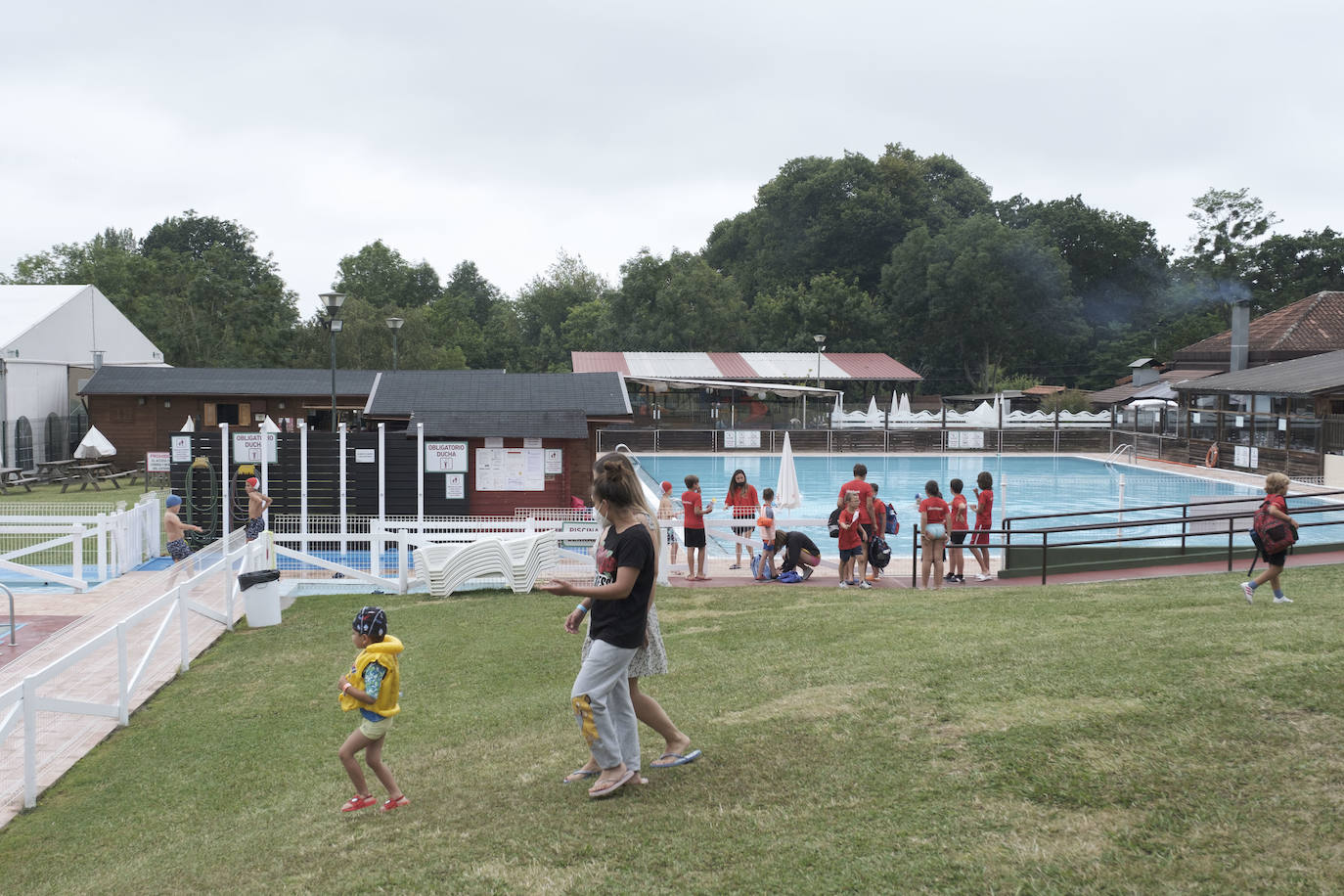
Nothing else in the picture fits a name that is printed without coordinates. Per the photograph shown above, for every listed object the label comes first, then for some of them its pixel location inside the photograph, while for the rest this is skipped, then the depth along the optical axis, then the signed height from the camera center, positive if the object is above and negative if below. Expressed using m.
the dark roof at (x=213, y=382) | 33.16 +0.76
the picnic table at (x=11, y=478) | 28.50 -2.09
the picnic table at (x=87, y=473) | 28.23 -1.90
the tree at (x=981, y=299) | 67.44 +7.45
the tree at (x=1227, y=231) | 72.62 +13.04
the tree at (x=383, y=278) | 83.75 +10.74
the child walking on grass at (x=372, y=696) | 5.55 -1.54
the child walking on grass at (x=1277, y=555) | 9.89 -1.23
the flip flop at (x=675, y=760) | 5.66 -1.90
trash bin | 11.99 -2.20
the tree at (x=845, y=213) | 77.12 +14.89
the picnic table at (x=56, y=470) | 29.22 -1.91
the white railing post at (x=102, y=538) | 15.08 -1.93
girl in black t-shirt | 5.08 -0.96
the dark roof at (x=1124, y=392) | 45.94 +1.08
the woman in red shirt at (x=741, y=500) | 15.04 -1.29
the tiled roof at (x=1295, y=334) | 42.34 +3.49
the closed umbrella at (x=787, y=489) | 18.09 -1.36
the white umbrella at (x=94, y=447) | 29.44 -1.21
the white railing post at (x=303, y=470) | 17.03 -1.04
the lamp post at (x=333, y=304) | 22.61 +2.22
